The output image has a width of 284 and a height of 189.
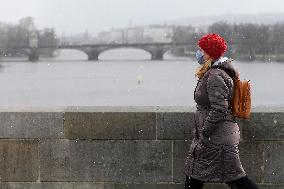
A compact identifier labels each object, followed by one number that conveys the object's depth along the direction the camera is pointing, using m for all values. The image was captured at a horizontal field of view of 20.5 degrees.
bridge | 102.72
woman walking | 4.32
